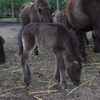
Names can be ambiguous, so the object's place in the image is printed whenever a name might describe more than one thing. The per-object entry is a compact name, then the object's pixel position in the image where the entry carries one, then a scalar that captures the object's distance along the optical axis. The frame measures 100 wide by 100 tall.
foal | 3.59
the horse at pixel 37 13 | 5.76
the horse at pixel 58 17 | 7.56
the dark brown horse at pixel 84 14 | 4.47
